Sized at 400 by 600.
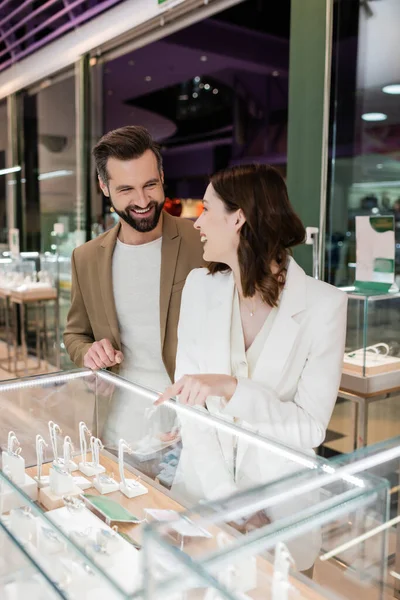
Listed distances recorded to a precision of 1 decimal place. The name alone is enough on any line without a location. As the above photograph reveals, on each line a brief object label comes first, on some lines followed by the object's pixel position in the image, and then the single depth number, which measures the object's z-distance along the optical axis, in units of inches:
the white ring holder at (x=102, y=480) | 55.5
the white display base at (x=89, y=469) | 59.5
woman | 57.7
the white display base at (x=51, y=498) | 50.6
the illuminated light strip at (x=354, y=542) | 36.6
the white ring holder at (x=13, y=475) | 44.8
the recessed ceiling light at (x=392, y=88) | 134.1
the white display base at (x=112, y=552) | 33.8
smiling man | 82.7
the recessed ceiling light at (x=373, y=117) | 139.9
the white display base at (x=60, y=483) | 54.3
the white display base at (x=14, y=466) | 55.0
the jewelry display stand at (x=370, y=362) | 118.5
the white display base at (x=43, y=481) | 56.2
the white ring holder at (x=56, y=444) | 60.9
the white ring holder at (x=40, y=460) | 57.0
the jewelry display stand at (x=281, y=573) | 33.7
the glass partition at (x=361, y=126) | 135.3
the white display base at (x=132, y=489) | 53.9
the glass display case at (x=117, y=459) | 43.2
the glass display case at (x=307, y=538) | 31.5
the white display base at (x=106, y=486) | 55.2
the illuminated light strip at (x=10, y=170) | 303.3
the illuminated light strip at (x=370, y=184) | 138.9
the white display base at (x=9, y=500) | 43.6
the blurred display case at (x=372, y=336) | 118.9
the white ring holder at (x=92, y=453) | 60.0
